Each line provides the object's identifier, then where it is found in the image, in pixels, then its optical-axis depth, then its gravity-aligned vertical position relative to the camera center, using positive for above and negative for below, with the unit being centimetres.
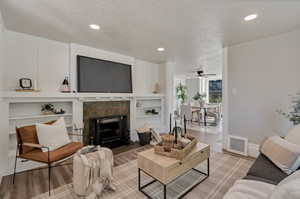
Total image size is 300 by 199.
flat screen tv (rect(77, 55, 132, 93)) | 309 +51
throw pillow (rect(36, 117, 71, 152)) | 215 -59
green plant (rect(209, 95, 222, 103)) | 847 -9
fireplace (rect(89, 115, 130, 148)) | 323 -81
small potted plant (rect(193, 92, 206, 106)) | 755 +2
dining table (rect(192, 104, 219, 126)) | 616 -43
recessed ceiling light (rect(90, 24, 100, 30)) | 227 +115
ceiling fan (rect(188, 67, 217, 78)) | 587 +121
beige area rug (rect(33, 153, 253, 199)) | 179 -121
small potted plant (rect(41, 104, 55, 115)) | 271 -22
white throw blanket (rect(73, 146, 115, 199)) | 168 -92
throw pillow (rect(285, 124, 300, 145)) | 164 -46
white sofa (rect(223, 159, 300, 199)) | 67 -76
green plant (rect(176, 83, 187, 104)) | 916 +35
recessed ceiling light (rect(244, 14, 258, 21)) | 198 +114
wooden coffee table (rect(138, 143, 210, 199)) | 154 -80
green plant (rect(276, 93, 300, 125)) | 220 -24
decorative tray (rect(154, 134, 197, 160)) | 171 -63
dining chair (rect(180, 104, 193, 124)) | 594 -58
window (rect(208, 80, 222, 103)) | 856 +40
